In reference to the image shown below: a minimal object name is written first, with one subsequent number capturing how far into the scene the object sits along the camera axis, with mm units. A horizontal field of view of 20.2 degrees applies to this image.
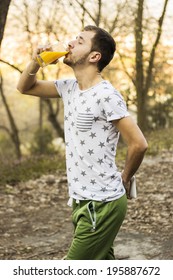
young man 2832
